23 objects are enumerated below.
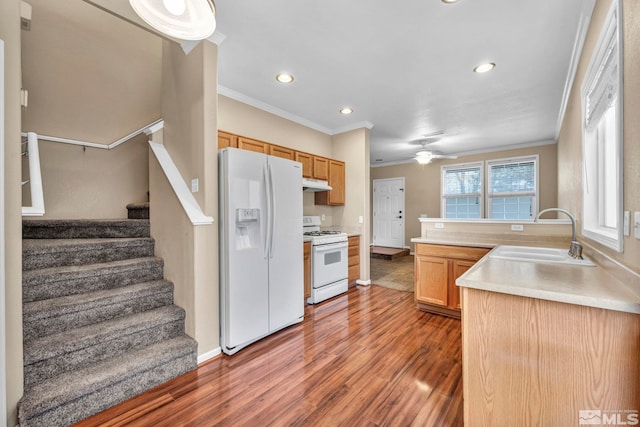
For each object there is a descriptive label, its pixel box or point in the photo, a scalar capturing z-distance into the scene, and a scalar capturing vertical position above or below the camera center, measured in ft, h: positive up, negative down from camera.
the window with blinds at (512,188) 19.47 +1.54
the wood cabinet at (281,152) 11.69 +2.64
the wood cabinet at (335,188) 14.56 +1.26
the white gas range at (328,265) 11.68 -2.42
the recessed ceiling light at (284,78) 9.71 +4.84
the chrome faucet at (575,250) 6.32 -0.97
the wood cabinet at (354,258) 13.97 -2.47
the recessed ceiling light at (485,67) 9.00 +4.77
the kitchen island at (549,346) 3.53 -1.98
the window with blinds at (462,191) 21.61 +1.53
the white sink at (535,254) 6.05 -1.20
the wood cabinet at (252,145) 10.53 +2.68
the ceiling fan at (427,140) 17.12 +4.71
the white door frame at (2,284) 4.44 -1.12
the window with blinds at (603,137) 4.32 +1.62
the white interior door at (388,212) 25.38 -0.16
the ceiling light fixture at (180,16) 3.99 +2.97
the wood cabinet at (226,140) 9.85 +2.67
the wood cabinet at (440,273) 9.90 -2.41
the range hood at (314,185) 12.76 +1.26
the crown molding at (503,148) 18.67 +4.51
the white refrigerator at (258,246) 7.77 -1.07
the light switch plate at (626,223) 3.93 -0.22
